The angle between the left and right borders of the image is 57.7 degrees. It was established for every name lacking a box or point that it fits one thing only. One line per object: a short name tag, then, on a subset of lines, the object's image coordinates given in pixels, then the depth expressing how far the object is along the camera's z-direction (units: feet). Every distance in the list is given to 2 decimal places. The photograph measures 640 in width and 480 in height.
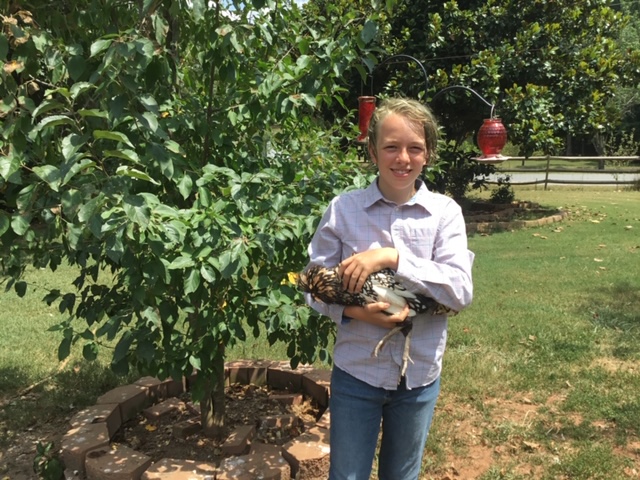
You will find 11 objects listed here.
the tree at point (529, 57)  33.81
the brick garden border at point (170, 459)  9.06
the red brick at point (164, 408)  11.68
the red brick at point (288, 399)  12.08
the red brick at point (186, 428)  10.93
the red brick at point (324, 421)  10.39
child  6.17
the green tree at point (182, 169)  6.37
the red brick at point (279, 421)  10.94
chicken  6.04
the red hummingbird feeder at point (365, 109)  13.56
